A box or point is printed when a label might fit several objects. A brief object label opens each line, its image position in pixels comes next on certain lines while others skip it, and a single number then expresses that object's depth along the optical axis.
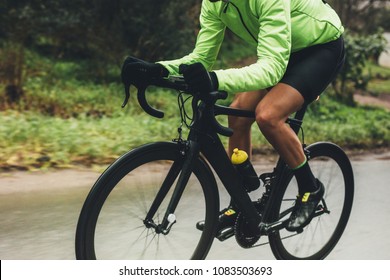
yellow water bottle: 3.58
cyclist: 3.03
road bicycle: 3.00
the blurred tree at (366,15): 20.89
